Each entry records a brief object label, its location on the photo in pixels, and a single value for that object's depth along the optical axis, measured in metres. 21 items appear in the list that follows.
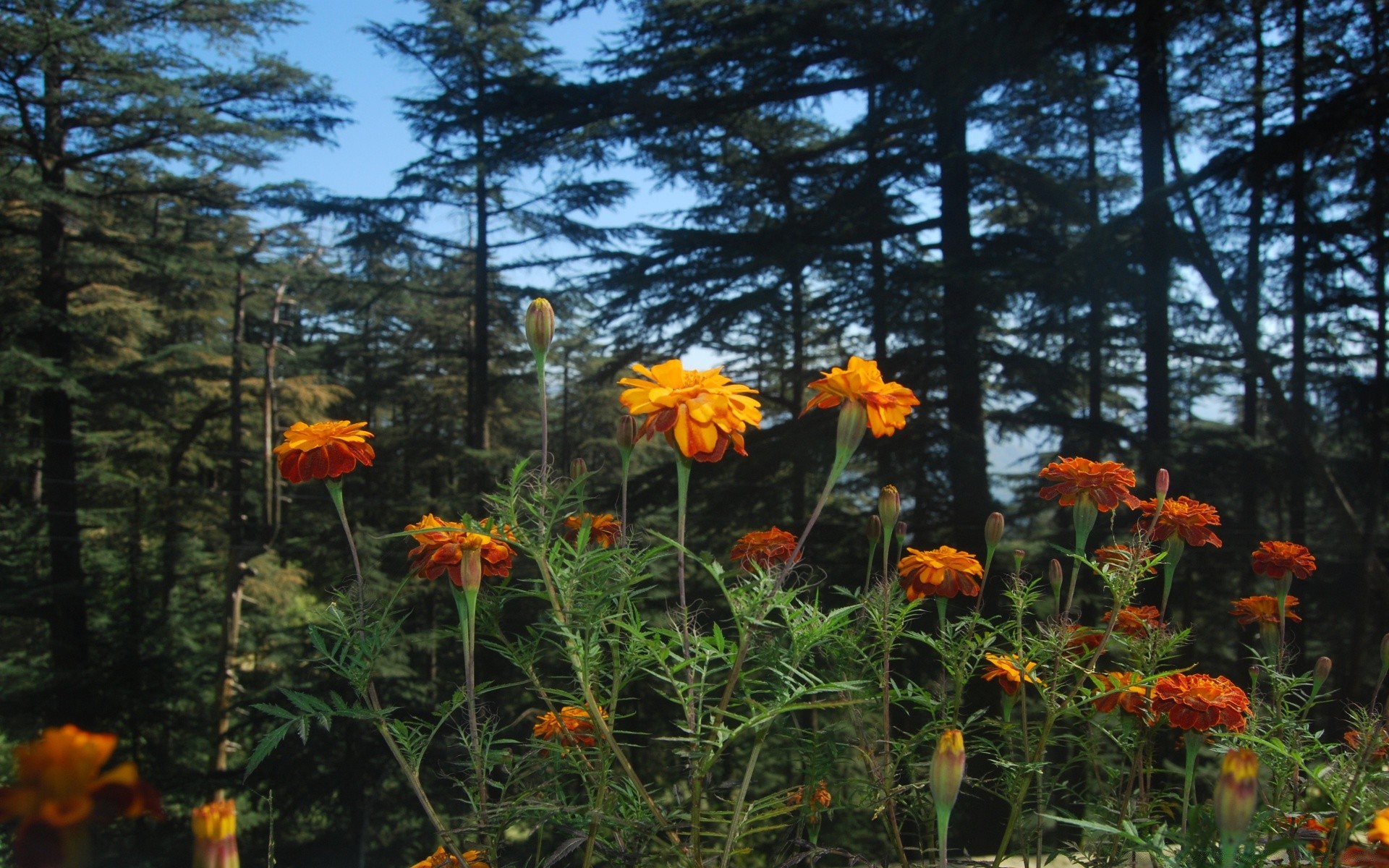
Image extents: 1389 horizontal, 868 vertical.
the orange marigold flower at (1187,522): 0.90
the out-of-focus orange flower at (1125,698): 0.83
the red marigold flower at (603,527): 0.84
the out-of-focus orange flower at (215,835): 0.62
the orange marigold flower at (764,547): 0.90
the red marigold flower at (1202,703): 0.80
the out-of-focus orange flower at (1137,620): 0.91
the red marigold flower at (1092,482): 0.85
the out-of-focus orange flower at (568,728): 0.81
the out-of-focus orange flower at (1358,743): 0.83
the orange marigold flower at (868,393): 0.77
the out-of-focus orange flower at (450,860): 0.79
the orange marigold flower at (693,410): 0.73
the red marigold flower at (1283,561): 0.93
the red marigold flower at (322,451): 0.81
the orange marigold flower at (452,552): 0.78
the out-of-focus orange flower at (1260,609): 0.94
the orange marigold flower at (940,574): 0.88
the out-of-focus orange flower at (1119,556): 0.84
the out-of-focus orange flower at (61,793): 0.44
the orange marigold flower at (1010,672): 0.80
